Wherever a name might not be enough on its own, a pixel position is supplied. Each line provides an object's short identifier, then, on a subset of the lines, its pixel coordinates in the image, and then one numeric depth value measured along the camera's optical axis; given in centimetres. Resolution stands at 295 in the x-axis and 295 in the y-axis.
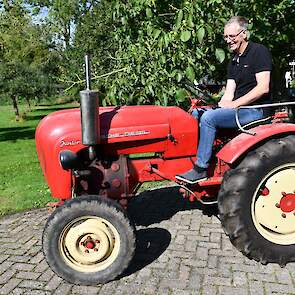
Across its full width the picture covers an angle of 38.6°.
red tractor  327
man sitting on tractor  352
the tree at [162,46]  411
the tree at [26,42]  2147
